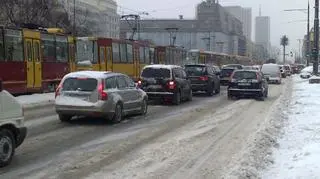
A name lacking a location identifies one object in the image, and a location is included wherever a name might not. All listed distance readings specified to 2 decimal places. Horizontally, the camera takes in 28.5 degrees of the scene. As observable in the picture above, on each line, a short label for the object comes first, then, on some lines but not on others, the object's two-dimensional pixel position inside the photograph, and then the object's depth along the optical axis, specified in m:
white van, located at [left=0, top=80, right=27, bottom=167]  10.23
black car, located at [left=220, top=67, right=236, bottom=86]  47.72
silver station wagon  16.94
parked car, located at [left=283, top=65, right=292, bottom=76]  86.22
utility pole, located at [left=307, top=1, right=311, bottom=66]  64.06
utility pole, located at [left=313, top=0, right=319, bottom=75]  40.88
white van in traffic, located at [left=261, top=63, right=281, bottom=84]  53.88
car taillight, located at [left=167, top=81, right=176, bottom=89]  25.48
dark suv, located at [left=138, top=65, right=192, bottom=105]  25.45
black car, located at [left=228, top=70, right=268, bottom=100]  30.00
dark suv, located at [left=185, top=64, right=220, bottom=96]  33.03
